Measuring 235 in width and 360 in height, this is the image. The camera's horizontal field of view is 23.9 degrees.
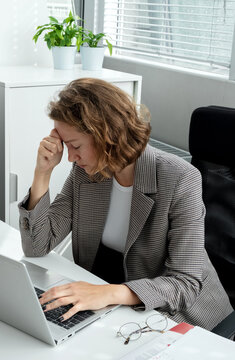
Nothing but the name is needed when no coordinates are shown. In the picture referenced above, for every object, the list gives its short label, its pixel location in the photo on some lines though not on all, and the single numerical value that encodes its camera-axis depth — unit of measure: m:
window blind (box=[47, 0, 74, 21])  3.38
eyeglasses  1.28
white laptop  1.17
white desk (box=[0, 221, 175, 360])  1.20
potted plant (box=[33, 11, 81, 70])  3.13
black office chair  1.76
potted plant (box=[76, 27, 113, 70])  3.21
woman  1.53
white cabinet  2.70
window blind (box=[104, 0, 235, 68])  3.10
